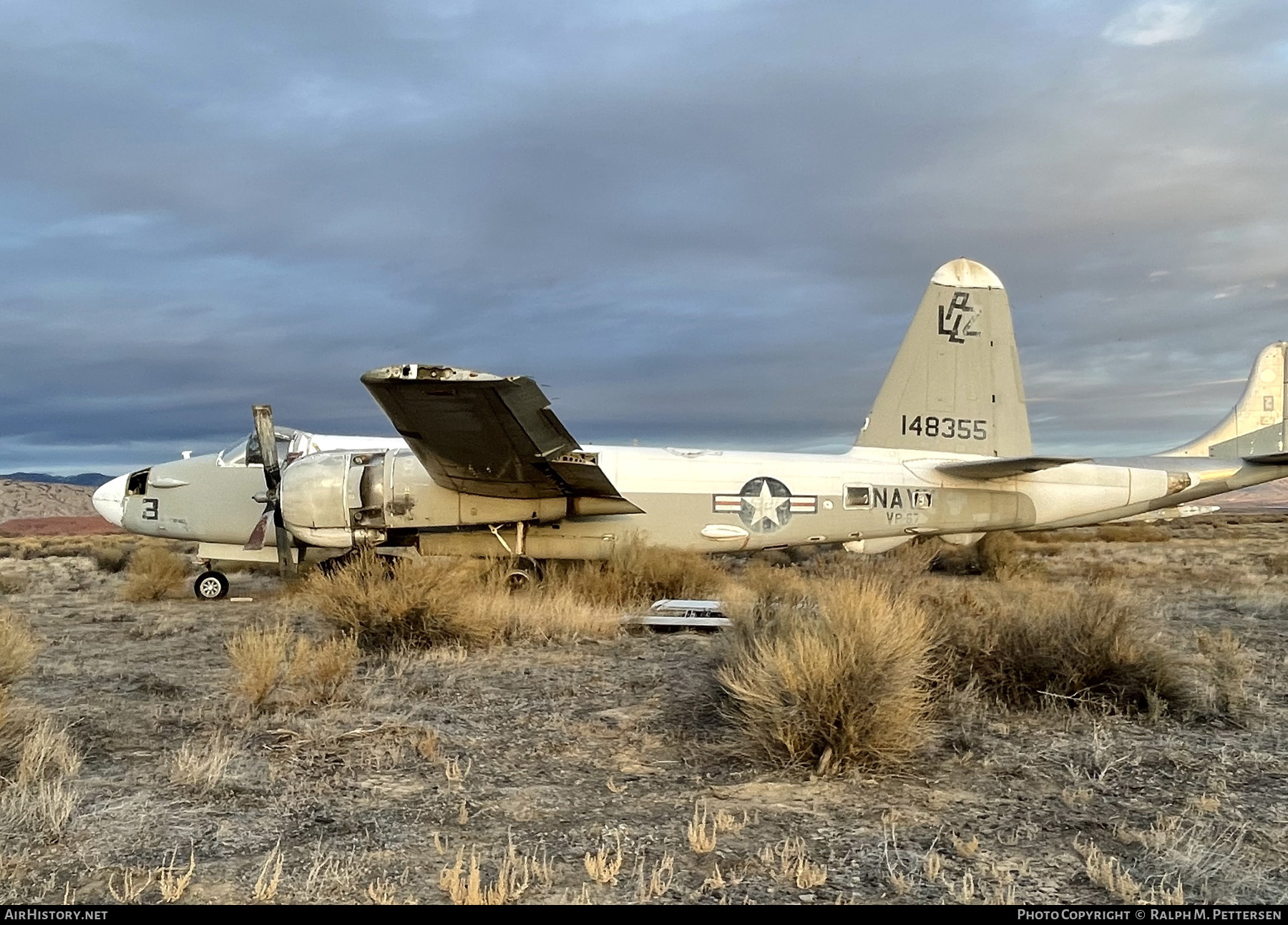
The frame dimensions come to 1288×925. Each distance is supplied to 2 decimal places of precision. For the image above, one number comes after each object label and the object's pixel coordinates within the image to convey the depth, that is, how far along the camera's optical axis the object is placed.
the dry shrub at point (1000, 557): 18.73
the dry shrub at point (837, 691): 5.02
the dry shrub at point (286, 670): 6.29
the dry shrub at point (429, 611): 8.98
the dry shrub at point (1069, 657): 6.32
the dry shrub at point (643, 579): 13.05
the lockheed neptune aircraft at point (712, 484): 14.04
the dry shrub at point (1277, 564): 18.77
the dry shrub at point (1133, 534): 36.50
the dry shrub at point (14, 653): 6.00
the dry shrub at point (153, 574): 14.73
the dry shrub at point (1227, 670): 6.18
